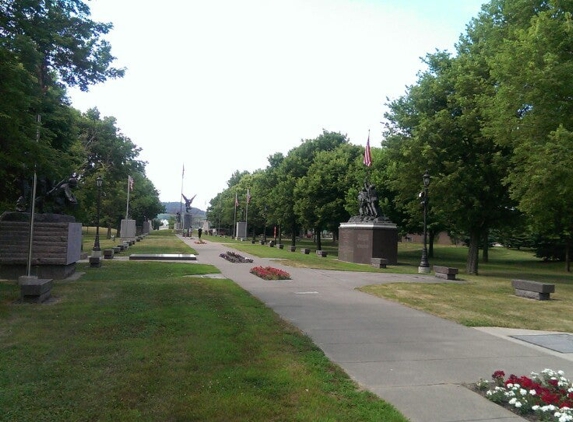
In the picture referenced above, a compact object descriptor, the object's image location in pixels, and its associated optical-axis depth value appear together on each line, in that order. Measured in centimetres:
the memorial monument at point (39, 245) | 1638
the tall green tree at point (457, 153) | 2612
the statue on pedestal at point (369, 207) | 3319
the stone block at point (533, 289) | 1628
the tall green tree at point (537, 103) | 1758
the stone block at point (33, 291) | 1130
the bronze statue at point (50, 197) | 2016
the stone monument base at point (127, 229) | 5028
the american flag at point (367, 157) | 3053
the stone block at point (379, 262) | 2894
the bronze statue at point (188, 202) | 7942
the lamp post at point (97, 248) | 2806
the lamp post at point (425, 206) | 2541
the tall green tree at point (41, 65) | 1077
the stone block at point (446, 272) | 2317
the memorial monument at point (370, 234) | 3231
